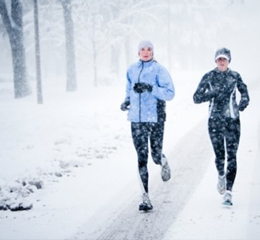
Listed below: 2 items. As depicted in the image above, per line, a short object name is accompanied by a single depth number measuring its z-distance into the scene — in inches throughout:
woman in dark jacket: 433.4
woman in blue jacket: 439.2
